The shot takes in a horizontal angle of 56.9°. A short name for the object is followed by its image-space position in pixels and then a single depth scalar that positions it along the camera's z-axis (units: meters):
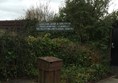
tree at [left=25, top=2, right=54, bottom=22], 10.43
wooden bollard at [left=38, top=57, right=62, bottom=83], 1.93
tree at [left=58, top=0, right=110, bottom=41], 5.48
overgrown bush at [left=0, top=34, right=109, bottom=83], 3.86
